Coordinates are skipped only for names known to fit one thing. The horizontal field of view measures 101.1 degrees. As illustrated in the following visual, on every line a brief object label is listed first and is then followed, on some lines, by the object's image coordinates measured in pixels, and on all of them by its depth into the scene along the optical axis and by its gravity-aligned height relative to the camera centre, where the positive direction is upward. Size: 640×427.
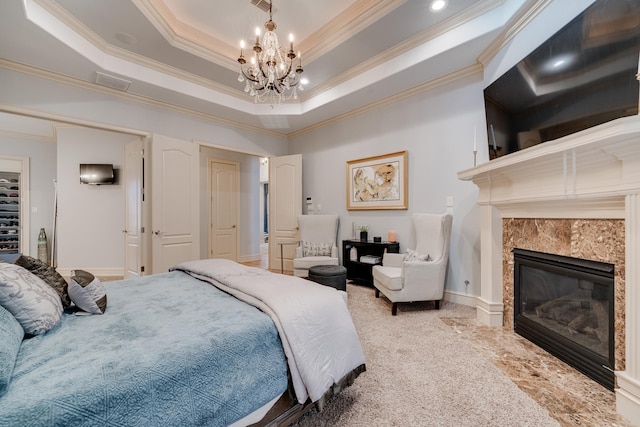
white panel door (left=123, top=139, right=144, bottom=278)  3.74 +0.08
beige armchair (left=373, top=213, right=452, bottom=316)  2.82 -0.65
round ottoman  3.05 -0.74
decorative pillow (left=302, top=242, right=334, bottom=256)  4.21 -0.58
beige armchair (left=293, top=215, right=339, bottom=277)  3.92 -0.49
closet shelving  5.16 +0.04
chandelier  2.39 +1.41
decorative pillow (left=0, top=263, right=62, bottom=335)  1.12 -0.39
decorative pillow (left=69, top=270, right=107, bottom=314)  1.38 -0.43
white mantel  1.40 +0.14
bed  0.80 -0.53
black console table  3.93 -0.71
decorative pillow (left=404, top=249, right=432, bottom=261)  3.06 -0.51
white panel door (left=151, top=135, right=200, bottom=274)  3.61 +0.16
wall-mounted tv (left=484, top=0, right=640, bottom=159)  1.45 +0.89
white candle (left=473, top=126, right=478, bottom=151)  2.87 +0.78
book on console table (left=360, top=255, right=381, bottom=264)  3.78 -0.67
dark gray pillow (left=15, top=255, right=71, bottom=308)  1.45 -0.35
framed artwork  3.77 +0.47
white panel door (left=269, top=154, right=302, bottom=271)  4.92 +0.12
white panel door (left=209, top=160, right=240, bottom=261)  5.70 +0.10
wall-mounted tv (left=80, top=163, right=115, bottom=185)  4.74 +0.73
